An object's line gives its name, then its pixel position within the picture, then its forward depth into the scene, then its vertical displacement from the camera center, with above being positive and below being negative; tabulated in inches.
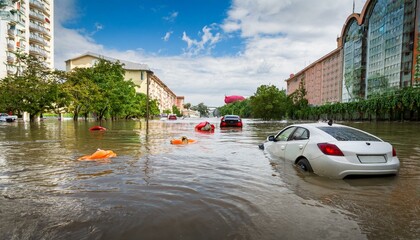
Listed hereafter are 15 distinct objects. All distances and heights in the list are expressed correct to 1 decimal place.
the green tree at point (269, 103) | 2755.9 +94.0
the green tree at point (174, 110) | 5562.5 +38.5
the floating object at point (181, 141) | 496.4 -48.5
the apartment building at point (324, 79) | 3176.7 +425.1
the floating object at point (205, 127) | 884.0 -46.0
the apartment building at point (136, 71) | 3501.5 +511.3
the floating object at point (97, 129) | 862.4 -52.4
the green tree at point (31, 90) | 1269.7 +89.5
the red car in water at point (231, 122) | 1144.8 -35.7
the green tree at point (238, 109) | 5489.2 +81.5
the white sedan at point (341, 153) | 226.7 -30.7
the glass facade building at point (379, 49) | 2164.1 +547.7
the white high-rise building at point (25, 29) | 1966.0 +616.0
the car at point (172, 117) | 2933.1 -49.3
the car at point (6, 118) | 1682.1 -46.1
